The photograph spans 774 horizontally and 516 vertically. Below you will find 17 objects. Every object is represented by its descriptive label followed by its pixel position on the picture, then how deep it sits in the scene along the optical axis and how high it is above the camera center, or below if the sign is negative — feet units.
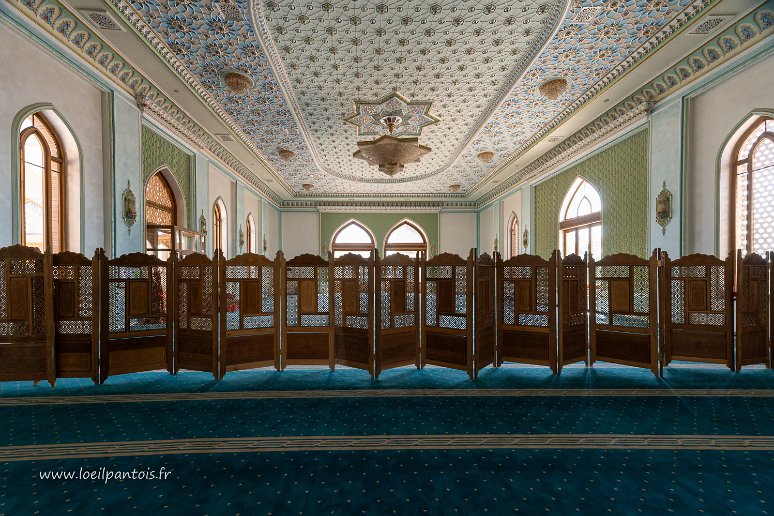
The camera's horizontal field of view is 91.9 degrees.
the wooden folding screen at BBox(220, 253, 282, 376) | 12.26 -1.92
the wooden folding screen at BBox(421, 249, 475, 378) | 12.20 -1.95
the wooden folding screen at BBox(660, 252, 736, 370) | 12.61 -1.92
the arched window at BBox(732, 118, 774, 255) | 14.65 +2.61
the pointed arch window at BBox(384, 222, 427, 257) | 49.11 +2.20
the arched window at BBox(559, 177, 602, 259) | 25.09 +2.42
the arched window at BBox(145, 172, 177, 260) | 20.29 +2.55
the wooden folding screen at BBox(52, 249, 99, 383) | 11.69 -1.65
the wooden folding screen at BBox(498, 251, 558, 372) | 12.72 -1.98
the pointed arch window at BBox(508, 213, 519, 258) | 38.14 +1.97
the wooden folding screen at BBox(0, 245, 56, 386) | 11.39 -1.91
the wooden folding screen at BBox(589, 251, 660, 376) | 12.59 -2.24
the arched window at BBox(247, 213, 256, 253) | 37.17 +2.44
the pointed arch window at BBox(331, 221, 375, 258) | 48.73 +2.27
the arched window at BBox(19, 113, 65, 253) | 13.56 +2.83
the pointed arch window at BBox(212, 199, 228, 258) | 29.22 +2.56
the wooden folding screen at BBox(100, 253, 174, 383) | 11.87 -2.07
